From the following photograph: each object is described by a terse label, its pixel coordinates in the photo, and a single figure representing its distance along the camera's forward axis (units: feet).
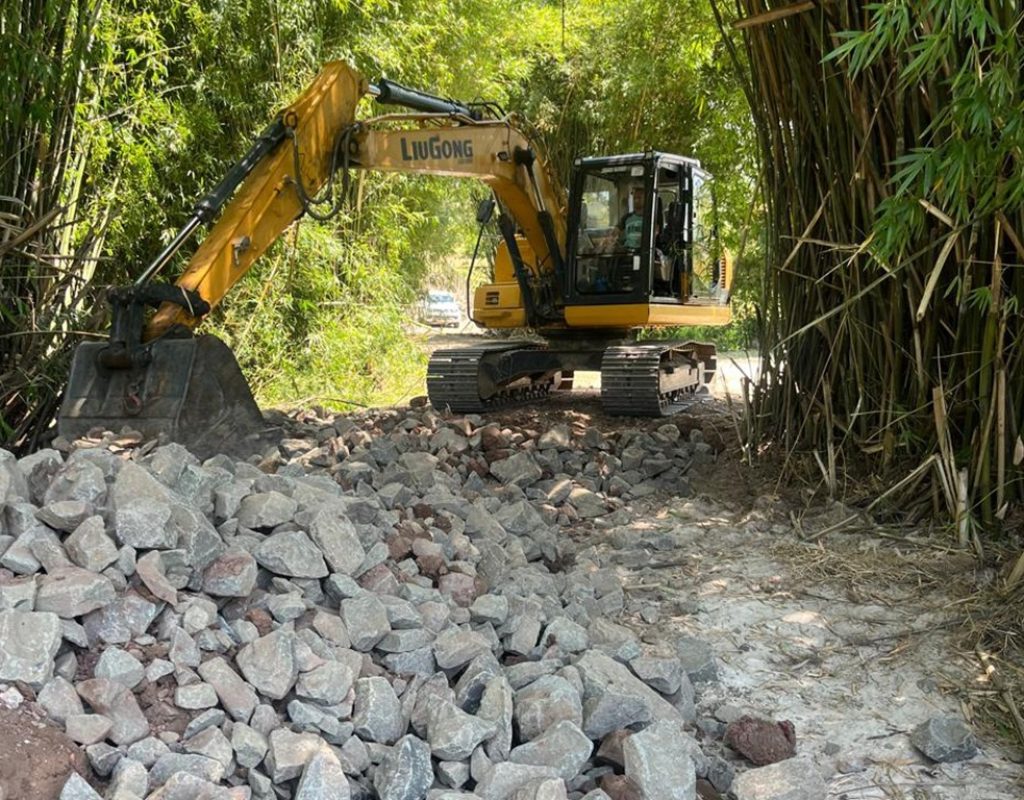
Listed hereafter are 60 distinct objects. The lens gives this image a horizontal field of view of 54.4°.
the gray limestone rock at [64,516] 7.22
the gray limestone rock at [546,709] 6.71
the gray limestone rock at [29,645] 5.84
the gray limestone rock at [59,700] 5.76
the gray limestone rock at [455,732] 6.26
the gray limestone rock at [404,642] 7.37
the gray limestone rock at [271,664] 6.43
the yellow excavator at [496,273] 14.33
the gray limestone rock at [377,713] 6.47
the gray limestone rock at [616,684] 7.14
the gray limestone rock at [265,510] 8.29
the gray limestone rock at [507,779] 5.97
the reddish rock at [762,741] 7.13
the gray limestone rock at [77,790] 5.23
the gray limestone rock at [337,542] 8.16
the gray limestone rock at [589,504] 13.89
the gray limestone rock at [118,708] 5.79
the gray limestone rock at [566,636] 8.06
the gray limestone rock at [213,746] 5.78
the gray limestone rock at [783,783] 6.53
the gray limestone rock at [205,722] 5.97
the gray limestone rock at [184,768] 5.61
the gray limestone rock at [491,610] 8.24
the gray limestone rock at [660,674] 7.64
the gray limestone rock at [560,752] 6.31
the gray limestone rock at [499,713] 6.44
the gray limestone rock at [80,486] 7.66
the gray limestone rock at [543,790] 5.74
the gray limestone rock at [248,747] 5.88
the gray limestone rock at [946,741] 7.12
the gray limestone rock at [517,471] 14.92
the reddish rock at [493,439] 16.44
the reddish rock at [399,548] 9.10
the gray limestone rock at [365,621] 7.31
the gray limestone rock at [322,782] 5.71
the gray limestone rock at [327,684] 6.48
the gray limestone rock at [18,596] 6.28
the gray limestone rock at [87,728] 5.64
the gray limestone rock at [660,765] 6.13
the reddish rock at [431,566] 9.03
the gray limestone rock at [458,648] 7.37
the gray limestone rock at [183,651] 6.43
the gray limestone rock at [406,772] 5.95
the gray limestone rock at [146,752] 5.67
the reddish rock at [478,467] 15.39
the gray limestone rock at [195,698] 6.12
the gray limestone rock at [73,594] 6.40
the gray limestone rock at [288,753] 5.86
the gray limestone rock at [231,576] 7.28
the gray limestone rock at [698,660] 8.46
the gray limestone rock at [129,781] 5.37
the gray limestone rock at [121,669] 6.12
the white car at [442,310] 64.23
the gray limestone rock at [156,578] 6.86
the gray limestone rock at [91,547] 6.88
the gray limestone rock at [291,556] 7.76
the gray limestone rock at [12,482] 7.59
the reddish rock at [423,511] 10.88
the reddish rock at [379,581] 8.21
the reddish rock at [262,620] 7.11
